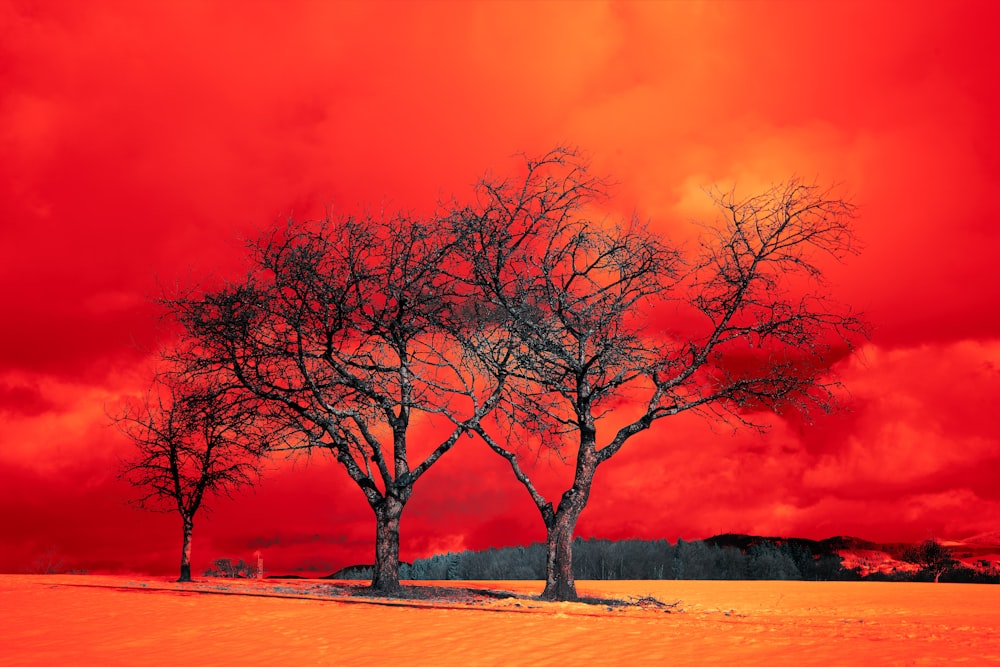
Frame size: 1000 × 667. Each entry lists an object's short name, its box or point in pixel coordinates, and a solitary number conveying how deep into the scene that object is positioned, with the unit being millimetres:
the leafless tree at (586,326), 29750
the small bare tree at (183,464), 38750
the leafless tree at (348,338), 29672
